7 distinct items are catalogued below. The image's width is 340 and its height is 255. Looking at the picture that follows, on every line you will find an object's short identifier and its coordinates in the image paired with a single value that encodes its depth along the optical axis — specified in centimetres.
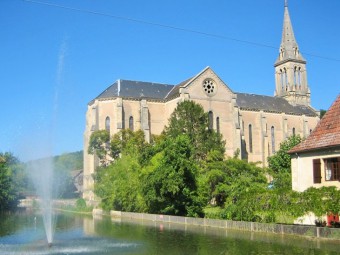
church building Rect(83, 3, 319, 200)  6706
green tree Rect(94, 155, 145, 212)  4356
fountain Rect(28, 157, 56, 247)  2480
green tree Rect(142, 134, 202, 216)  3478
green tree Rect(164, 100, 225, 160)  5166
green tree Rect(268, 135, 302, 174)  4972
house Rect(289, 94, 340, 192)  2412
